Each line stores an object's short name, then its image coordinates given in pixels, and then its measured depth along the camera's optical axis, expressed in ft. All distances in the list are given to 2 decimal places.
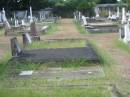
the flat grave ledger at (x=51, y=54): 20.11
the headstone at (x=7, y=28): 45.41
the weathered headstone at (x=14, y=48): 21.67
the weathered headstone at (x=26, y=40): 29.92
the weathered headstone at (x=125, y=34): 30.17
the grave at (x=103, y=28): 44.93
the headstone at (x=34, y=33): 35.26
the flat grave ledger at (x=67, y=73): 16.34
